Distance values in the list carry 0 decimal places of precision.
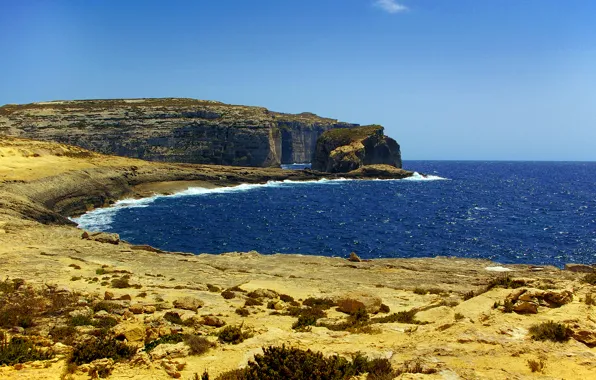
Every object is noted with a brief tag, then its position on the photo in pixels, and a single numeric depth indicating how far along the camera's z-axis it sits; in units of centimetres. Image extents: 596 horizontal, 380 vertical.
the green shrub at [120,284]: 2038
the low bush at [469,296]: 1828
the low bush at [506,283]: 1778
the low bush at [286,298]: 1988
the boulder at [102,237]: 3503
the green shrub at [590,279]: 1891
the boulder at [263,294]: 2031
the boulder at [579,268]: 2861
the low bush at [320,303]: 1862
